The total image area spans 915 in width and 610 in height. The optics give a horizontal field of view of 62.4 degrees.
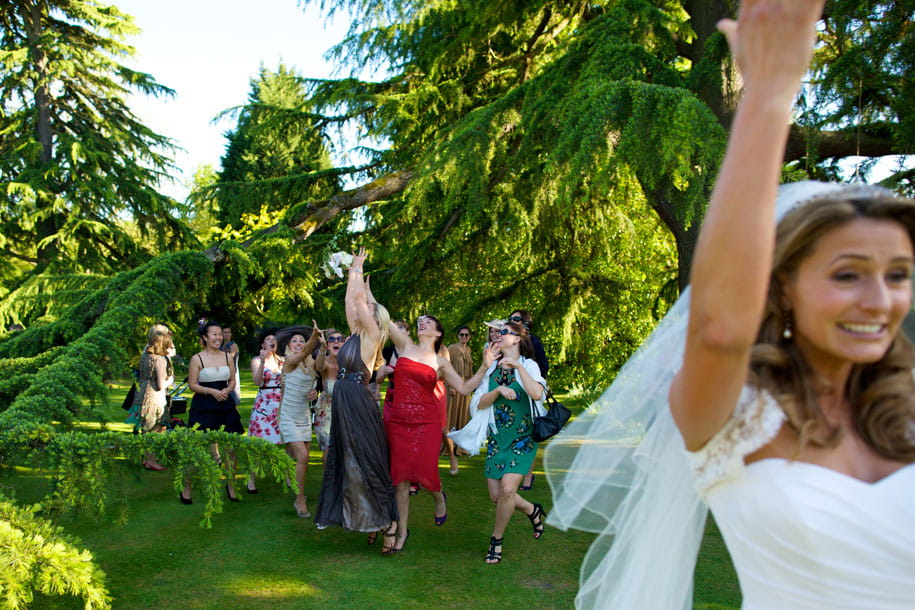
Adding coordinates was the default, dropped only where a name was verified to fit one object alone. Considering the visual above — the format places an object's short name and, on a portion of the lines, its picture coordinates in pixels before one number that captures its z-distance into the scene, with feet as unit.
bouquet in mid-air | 28.27
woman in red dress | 23.90
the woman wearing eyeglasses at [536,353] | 30.51
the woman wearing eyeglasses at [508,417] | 22.41
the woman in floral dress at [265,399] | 30.86
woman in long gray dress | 23.26
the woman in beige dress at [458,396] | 37.55
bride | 4.20
